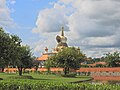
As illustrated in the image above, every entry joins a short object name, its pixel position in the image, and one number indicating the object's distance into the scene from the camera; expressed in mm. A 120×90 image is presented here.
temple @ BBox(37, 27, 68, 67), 135875
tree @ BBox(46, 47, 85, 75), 80750
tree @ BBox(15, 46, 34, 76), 64494
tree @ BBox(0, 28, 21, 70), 50156
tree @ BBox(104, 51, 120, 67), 96206
